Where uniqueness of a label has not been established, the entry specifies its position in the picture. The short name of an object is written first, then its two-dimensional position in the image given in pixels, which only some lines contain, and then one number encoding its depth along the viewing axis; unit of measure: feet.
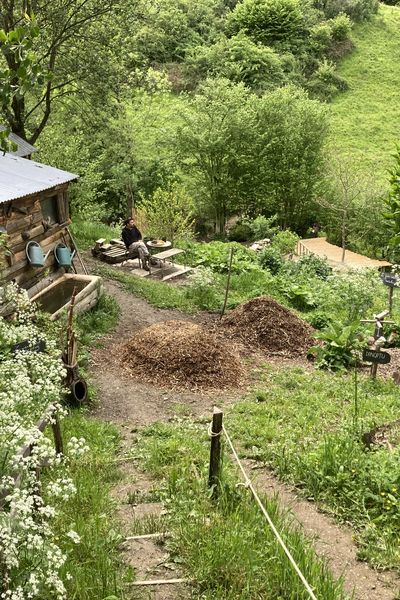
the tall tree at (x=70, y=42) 50.34
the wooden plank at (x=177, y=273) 55.31
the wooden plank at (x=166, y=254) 56.49
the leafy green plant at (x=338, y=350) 39.14
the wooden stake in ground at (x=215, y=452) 18.70
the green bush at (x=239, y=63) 131.34
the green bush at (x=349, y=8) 173.68
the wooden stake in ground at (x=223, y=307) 45.67
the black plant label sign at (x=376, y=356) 29.76
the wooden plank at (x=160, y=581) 15.28
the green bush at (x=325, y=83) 150.51
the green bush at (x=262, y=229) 87.61
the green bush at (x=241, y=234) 98.22
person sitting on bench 56.24
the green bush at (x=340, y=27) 164.86
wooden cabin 36.11
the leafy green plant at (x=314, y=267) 64.49
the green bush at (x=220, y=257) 58.85
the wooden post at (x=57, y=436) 20.34
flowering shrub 10.89
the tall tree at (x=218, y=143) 90.58
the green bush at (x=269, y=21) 156.56
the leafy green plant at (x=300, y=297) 52.32
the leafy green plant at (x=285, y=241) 81.46
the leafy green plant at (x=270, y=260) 62.39
